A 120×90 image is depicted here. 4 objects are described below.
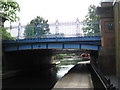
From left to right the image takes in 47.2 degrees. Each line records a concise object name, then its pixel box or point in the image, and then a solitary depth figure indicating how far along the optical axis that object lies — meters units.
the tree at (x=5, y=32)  6.12
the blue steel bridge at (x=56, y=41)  17.89
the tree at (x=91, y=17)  28.64
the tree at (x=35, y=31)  20.35
